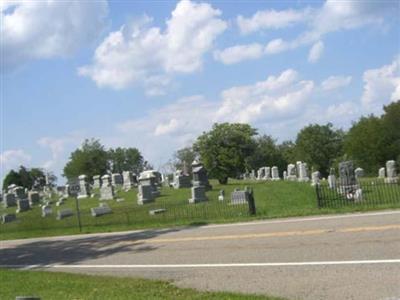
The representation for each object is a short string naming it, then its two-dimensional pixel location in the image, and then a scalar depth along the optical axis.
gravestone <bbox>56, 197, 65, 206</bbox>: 48.89
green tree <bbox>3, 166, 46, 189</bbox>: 119.69
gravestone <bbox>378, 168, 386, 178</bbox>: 49.92
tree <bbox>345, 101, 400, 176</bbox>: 81.06
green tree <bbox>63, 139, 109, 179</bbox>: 104.62
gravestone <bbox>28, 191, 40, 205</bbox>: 53.29
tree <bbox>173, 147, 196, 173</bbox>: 100.12
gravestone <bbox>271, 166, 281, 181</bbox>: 64.88
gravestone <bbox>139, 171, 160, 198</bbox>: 41.22
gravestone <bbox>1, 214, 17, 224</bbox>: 39.32
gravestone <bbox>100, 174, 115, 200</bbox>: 45.56
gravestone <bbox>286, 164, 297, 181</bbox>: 58.53
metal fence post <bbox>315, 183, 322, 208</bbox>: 22.05
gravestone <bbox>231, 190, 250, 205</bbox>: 27.99
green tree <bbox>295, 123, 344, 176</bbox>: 105.19
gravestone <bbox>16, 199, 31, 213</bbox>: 47.31
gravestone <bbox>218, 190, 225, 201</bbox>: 31.87
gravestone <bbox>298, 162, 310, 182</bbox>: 52.31
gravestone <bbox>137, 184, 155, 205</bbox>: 38.16
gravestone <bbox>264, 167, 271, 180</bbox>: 68.50
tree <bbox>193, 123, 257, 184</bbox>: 70.06
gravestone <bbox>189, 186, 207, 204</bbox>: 33.62
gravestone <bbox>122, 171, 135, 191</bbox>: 56.28
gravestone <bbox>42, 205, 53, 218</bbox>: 39.09
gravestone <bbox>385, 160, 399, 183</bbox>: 40.31
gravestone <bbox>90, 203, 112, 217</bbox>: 32.66
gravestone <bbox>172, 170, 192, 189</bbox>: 48.16
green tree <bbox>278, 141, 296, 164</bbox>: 112.69
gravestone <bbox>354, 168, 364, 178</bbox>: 52.94
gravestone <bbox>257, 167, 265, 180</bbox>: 70.82
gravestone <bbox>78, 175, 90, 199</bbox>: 51.84
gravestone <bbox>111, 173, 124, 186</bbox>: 62.37
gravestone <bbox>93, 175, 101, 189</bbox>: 62.91
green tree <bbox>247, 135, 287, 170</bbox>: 105.12
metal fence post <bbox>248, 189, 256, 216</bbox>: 23.00
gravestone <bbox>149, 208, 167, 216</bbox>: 28.45
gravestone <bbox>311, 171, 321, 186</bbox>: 42.29
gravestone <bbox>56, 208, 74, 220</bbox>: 35.91
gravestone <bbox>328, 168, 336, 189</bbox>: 27.80
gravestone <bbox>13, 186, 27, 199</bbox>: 53.78
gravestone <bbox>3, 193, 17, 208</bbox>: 54.31
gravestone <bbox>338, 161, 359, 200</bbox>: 25.05
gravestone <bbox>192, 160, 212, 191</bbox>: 42.32
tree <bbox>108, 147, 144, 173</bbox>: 131.62
